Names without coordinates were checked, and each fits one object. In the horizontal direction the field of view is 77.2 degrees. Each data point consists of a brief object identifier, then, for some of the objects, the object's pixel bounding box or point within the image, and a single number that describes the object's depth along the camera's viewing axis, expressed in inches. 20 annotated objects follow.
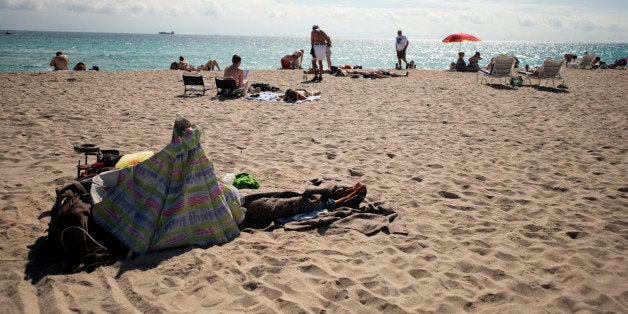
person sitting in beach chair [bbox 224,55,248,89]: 439.2
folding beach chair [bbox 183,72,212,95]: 436.8
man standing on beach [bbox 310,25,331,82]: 571.5
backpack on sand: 120.3
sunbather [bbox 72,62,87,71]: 653.4
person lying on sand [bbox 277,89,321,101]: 413.7
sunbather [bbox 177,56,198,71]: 729.0
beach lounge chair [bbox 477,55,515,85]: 553.9
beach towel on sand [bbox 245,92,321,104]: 418.6
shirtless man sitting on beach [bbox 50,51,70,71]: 609.6
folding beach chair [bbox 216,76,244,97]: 418.0
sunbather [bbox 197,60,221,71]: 773.3
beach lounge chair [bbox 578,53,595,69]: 903.1
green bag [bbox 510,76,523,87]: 546.0
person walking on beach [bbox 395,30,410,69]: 776.9
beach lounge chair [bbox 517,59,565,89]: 533.0
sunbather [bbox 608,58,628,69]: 983.0
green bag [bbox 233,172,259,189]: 169.8
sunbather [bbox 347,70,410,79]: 633.0
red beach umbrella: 745.4
